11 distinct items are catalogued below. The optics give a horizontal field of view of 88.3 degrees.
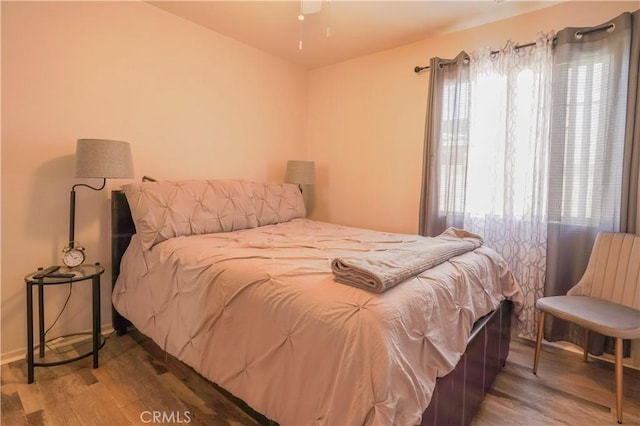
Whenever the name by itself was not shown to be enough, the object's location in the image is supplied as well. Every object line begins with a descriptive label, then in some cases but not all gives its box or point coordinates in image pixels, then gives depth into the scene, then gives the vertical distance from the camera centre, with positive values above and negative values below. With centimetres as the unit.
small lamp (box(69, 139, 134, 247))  201 +20
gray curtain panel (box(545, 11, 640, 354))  213 +41
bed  109 -51
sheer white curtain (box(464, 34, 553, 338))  248 +37
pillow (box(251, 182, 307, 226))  297 -5
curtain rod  221 +121
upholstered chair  176 -59
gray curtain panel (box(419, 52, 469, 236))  285 +50
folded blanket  125 -28
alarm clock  208 -41
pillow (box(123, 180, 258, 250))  216 -10
